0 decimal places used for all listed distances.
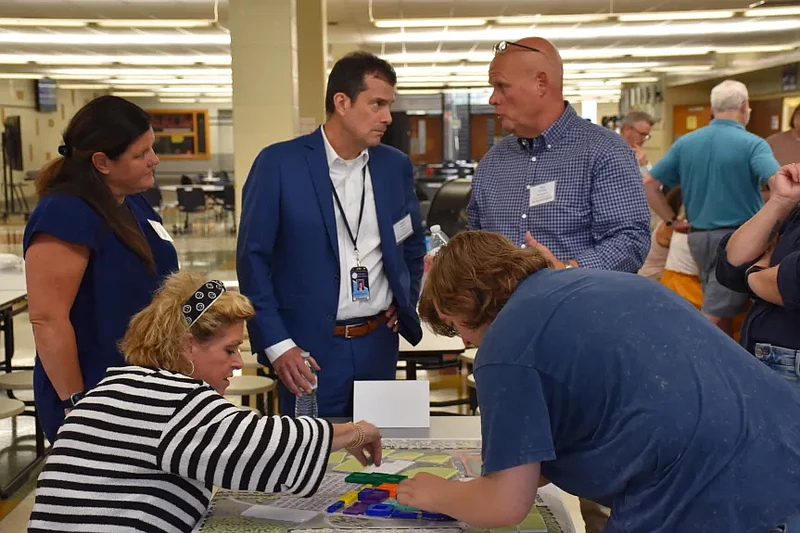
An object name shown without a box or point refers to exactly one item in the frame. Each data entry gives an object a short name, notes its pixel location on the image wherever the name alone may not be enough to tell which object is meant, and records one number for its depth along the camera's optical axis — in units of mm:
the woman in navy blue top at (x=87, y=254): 2207
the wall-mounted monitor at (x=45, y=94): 23844
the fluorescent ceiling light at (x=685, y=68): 18406
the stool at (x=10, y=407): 3918
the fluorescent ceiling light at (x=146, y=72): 18797
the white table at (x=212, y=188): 17922
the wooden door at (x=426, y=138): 26891
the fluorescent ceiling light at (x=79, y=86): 24359
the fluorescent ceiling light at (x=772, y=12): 11056
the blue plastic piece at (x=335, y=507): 1687
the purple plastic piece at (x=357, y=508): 1683
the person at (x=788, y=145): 5285
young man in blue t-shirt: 1395
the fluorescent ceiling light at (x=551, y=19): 11234
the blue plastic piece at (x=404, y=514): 1658
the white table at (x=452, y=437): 1792
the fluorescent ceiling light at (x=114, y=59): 16000
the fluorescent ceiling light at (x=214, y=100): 30234
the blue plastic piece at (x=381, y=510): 1666
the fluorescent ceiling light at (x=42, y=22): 11312
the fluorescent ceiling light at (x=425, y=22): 11406
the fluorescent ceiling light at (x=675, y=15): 10852
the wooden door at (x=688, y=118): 21266
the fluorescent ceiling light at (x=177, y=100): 30367
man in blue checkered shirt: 2615
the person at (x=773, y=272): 2225
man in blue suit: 2613
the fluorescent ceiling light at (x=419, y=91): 26980
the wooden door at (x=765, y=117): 17352
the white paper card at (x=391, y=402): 2176
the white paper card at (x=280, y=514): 1652
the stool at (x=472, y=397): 4559
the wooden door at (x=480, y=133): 27516
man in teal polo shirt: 5098
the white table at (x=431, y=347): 3932
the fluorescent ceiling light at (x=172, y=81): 21219
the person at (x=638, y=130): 7668
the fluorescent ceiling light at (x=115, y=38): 13125
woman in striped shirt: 1579
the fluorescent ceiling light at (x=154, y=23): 11078
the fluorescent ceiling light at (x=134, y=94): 27600
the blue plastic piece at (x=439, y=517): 1630
